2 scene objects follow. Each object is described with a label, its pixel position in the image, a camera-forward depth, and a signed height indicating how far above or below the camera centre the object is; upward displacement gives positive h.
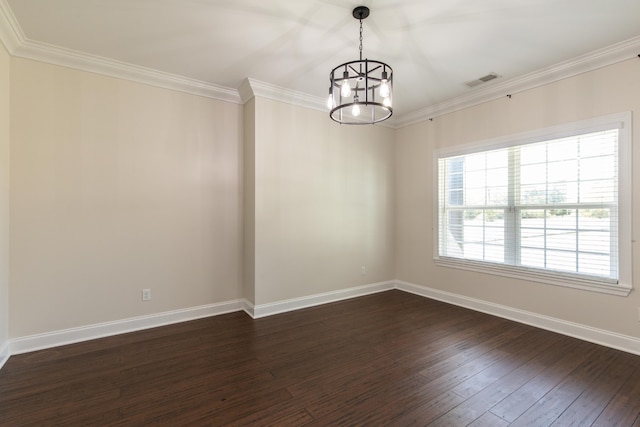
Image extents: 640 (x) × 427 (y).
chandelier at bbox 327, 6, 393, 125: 2.12 +1.52
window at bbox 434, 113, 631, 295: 2.82 +0.09
